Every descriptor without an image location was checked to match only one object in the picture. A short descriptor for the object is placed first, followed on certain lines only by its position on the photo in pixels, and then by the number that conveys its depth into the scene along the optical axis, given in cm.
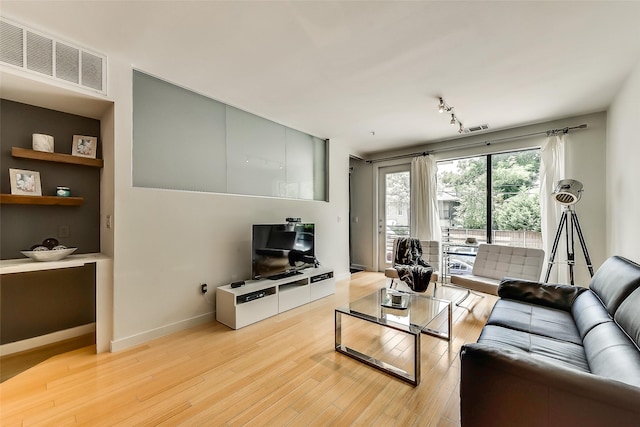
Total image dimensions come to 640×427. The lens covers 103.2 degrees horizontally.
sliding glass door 525
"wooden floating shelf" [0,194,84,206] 208
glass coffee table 195
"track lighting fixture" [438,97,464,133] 305
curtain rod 352
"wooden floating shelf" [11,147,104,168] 212
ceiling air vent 396
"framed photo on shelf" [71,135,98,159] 249
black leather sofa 92
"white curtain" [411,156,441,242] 466
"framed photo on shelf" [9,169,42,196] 216
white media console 273
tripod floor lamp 309
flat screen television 310
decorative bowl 206
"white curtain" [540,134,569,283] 351
